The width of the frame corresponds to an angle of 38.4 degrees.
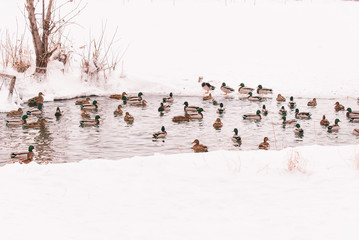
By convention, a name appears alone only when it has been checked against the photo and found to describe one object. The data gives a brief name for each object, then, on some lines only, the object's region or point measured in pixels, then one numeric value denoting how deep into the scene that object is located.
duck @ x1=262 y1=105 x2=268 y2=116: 22.04
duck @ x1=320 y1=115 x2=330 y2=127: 20.03
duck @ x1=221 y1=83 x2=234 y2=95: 26.08
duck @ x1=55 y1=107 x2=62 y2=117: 21.06
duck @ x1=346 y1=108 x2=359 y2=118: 20.91
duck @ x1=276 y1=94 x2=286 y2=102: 24.98
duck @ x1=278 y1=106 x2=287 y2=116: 21.84
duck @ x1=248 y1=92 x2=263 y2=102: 25.20
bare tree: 25.14
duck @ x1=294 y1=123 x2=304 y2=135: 18.72
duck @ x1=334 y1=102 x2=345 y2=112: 22.64
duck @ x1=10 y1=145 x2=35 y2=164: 14.43
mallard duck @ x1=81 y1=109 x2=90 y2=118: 20.73
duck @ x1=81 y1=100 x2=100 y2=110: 22.12
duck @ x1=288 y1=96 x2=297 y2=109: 23.42
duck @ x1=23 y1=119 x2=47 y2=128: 19.38
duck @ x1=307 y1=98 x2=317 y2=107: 23.77
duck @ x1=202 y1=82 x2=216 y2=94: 26.29
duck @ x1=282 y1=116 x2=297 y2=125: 20.12
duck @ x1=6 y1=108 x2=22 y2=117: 21.05
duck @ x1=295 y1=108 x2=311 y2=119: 21.27
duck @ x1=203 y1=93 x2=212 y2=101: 25.33
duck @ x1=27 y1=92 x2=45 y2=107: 23.33
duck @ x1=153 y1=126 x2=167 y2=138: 17.75
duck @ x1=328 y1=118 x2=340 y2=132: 19.19
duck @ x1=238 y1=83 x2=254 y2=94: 26.04
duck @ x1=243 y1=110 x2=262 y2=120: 20.88
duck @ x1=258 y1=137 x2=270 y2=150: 15.90
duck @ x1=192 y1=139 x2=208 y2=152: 15.66
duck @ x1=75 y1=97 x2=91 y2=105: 23.25
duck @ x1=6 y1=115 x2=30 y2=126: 19.42
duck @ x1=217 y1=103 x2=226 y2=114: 22.17
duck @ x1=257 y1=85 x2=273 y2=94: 26.01
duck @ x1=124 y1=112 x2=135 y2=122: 20.44
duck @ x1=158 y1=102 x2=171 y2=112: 22.38
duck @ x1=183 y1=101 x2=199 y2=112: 21.89
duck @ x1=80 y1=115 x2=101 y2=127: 19.66
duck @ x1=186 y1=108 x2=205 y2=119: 20.97
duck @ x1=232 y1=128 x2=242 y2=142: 17.42
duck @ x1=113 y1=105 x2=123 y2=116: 21.85
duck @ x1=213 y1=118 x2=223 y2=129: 19.78
